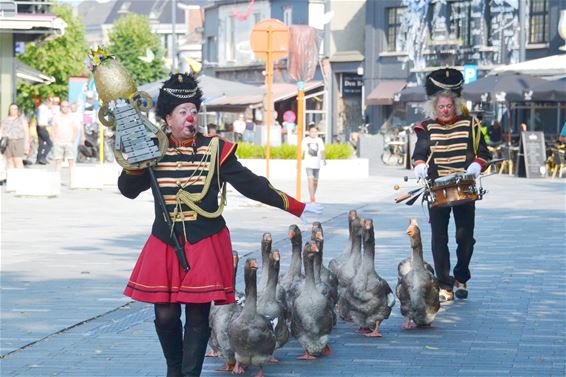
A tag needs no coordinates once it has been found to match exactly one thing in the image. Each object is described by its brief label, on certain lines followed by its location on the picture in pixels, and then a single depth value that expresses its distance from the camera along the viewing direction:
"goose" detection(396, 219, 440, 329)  9.28
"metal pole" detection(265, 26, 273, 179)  21.40
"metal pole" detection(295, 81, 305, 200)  21.22
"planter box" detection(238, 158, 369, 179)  30.12
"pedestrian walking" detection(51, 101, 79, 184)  27.45
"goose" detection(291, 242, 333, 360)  8.13
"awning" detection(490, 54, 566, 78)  31.38
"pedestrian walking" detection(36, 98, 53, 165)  38.44
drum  10.26
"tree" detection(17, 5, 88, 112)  61.88
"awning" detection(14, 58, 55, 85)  35.34
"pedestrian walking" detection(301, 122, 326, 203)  21.42
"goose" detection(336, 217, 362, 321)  9.04
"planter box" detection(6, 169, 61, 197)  23.39
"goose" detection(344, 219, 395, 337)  8.90
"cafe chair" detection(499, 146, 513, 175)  33.56
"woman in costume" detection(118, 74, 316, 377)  6.61
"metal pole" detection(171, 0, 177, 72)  68.71
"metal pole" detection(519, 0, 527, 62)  39.50
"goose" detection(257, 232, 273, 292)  7.98
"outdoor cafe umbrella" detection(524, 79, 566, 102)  32.81
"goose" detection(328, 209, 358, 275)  9.18
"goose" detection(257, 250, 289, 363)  7.83
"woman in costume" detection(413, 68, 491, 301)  10.38
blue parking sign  38.47
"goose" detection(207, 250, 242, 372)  7.83
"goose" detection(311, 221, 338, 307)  8.70
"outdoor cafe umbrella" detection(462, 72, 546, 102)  33.06
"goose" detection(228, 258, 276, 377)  7.50
